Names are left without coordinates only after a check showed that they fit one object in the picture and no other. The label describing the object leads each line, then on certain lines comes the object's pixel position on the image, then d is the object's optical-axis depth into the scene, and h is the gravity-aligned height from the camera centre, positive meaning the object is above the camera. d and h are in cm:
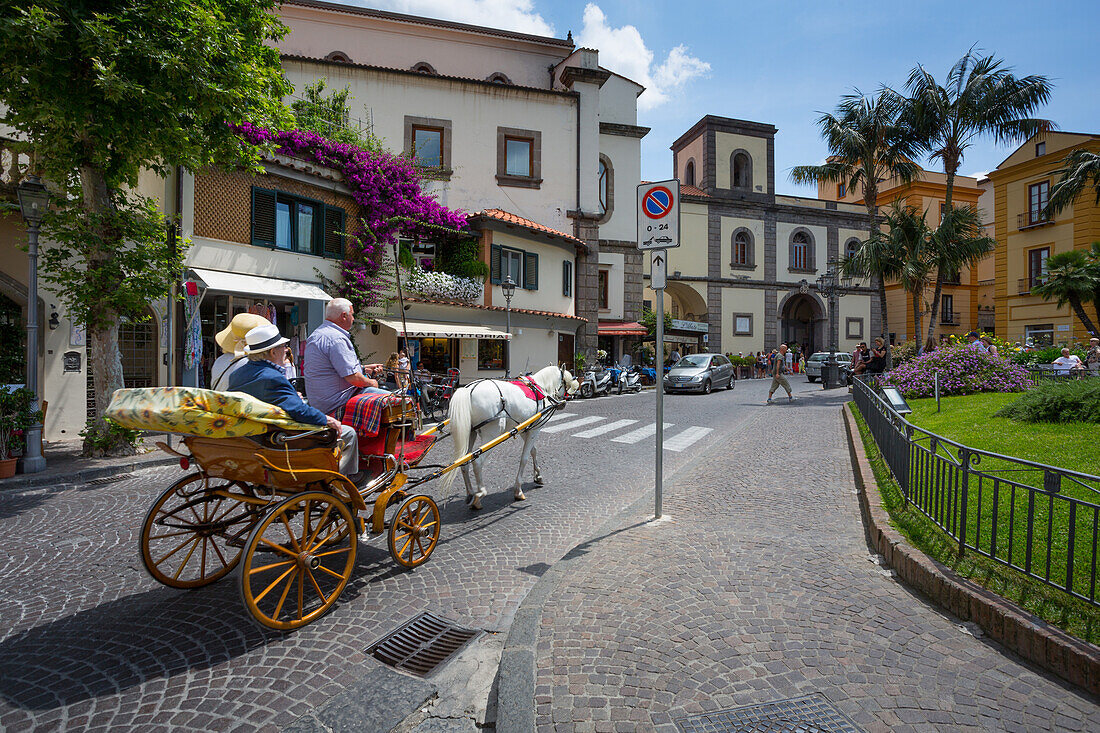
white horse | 604 -66
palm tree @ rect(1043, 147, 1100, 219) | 2167 +658
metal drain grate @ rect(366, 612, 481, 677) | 342 -180
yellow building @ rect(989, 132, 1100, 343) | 2962 +659
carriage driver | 468 -13
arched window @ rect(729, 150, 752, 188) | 4216 +1349
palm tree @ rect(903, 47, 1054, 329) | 2027 +884
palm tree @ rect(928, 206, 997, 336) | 2011 +383
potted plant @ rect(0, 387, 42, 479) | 817 -97
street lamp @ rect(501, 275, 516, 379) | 1920 +225
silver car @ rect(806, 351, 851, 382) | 3247 -49
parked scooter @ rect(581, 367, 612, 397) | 2178 -108
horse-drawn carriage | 338 -99
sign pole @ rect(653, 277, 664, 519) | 579 -42
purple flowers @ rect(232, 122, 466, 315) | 1700 +491
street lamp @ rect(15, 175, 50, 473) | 846 +108
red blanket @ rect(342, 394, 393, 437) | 466 -48
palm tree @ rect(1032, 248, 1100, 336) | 2158 +282
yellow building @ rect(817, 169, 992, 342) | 4284 +538
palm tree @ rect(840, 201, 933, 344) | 2036 +364
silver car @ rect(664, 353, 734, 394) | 2327 -79
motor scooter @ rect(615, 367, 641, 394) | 2419 -108
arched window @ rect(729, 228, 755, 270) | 4231 +770
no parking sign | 584 +143
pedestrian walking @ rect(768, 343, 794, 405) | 1912 -68
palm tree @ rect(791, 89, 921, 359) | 2228 +834
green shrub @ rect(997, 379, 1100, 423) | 843 -72
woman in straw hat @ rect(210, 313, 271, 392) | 416 +11
